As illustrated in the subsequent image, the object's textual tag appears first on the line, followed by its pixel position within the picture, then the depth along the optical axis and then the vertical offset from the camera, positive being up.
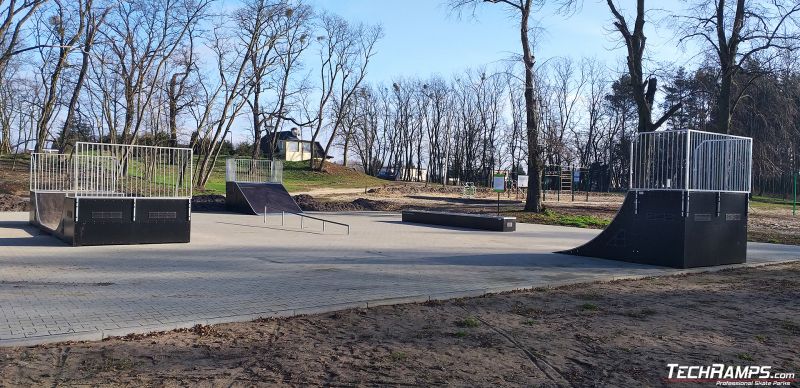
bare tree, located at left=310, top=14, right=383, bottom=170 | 58.16 +9.89
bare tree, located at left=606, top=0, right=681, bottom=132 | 22.61 +5.03
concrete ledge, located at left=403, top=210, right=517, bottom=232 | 20.67 -1.26
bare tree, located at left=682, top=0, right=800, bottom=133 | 23.91 +6.57
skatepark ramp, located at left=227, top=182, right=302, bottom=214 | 26.73 -0.71
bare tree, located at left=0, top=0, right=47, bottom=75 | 24.36 +7.09
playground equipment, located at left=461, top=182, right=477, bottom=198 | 44.25 -0.25
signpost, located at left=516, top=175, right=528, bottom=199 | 36.50 +0.59
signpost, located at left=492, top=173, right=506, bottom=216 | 27.94 +0.28
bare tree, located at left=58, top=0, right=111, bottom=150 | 31.50 +7.16
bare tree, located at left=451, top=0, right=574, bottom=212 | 26.41 +4.04
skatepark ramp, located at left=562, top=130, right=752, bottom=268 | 11.62 -0.20
